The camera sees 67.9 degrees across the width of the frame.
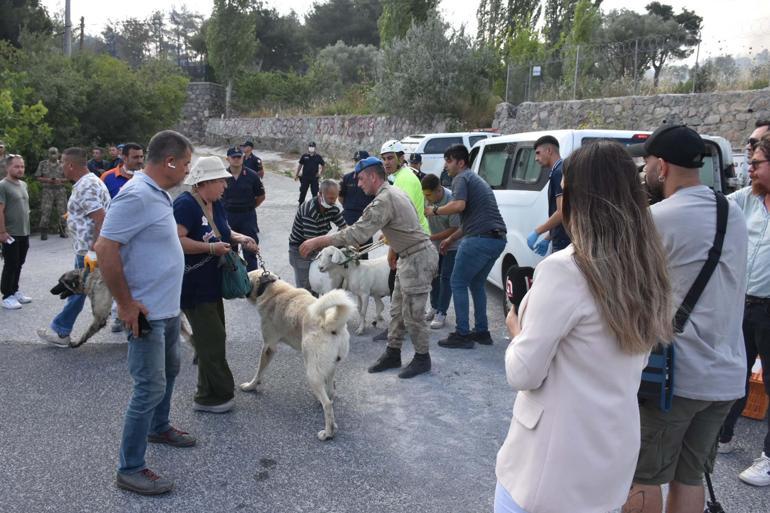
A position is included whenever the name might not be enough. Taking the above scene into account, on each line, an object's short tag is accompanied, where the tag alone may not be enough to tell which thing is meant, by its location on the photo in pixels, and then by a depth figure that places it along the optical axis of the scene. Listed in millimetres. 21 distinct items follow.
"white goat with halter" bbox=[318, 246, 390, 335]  6184
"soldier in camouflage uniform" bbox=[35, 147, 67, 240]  11938
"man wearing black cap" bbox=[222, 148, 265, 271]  7496
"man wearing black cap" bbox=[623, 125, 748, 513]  2277
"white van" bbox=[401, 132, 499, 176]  15484
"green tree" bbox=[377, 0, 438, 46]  28938
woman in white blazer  1729
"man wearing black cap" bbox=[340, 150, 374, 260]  7781
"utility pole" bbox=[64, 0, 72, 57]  19562
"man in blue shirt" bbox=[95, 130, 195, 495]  3125
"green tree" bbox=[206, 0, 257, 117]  38094
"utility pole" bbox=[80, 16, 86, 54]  29397
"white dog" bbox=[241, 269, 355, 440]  4066
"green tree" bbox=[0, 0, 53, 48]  22953
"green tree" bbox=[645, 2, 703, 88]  15539
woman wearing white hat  3951
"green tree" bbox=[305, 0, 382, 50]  49750
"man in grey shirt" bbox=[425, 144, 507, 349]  5770
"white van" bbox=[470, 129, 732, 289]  5957
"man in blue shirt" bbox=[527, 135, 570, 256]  5137
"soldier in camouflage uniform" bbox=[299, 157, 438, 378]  4883
